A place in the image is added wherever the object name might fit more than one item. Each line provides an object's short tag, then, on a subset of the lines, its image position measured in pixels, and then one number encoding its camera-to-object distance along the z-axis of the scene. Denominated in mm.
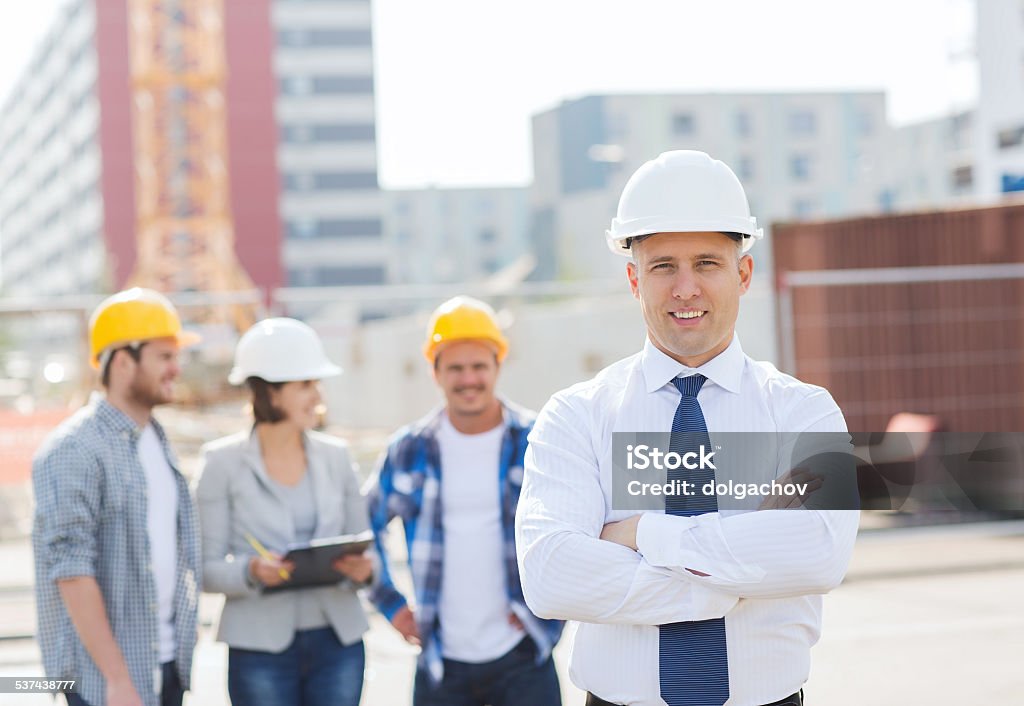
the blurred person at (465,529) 7719
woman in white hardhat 7684
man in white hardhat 4551
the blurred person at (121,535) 6773
